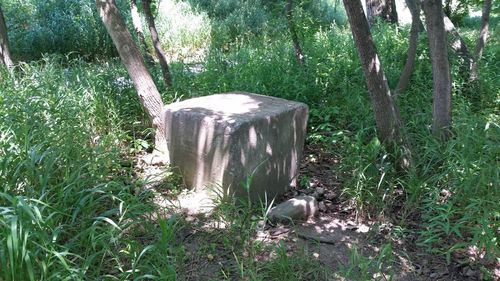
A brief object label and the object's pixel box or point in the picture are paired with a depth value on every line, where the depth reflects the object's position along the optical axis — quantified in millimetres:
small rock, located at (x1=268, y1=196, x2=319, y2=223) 3457
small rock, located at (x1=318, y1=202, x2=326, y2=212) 3709
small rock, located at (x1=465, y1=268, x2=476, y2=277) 2918
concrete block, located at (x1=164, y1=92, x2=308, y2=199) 3521
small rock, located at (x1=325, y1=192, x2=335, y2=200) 3877
